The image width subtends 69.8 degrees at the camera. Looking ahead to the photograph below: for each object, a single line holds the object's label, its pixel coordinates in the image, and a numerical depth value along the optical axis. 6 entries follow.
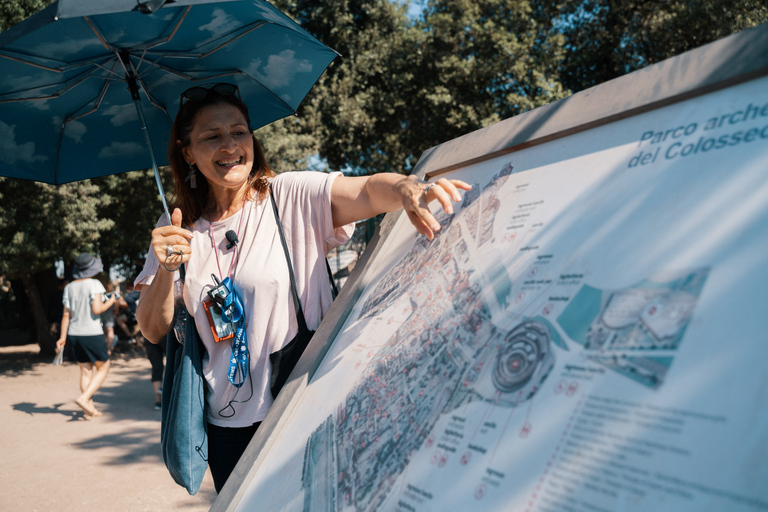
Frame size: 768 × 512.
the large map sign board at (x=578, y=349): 0.65
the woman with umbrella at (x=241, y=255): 1.73
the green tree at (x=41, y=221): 9.43
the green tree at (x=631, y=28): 11.11
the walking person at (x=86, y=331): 6.90
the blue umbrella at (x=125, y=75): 1.93
